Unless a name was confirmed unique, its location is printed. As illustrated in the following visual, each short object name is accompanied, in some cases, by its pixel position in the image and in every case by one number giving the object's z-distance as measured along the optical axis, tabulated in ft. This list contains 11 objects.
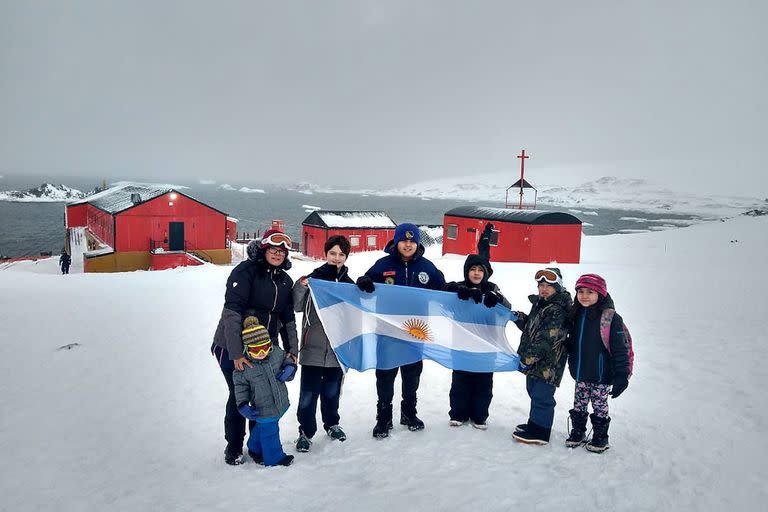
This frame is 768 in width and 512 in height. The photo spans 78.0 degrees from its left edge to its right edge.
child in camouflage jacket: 16.02
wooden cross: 82.34
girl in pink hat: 15.20
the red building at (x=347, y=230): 106.63
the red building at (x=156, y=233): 91.66
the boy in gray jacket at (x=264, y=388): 14.83
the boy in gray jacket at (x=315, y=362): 16.84
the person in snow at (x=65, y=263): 85.25
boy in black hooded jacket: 16.98
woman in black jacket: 15.26
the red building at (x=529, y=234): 71.97
